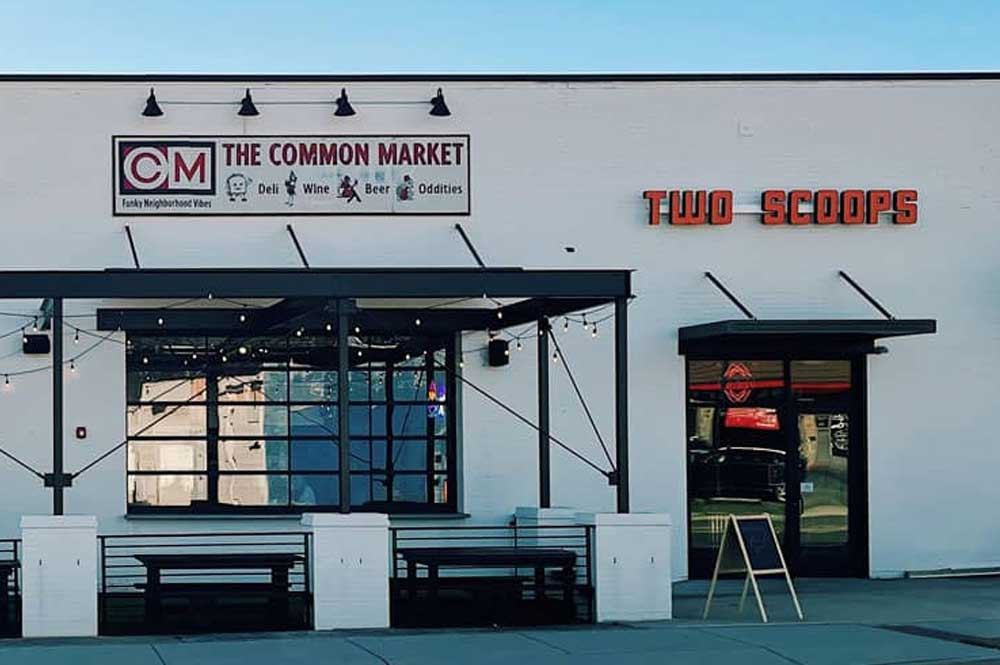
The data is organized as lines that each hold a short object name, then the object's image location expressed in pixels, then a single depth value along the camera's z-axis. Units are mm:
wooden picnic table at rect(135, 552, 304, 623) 16578
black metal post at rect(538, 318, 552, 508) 18844
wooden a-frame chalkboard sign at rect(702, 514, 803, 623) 16469
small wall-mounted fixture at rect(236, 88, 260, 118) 19719
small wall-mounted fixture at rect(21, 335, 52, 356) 19359
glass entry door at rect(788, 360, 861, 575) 20625
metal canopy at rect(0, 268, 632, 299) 15359
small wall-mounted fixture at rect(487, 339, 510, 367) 20000
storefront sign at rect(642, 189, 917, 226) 20250
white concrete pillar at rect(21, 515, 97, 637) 15344
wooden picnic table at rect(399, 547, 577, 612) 16906
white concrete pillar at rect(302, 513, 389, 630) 15742
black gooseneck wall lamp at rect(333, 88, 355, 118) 19828
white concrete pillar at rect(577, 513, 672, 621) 16297
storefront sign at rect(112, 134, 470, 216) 19828
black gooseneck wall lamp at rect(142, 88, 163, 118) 19625
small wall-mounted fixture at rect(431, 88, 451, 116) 19906
